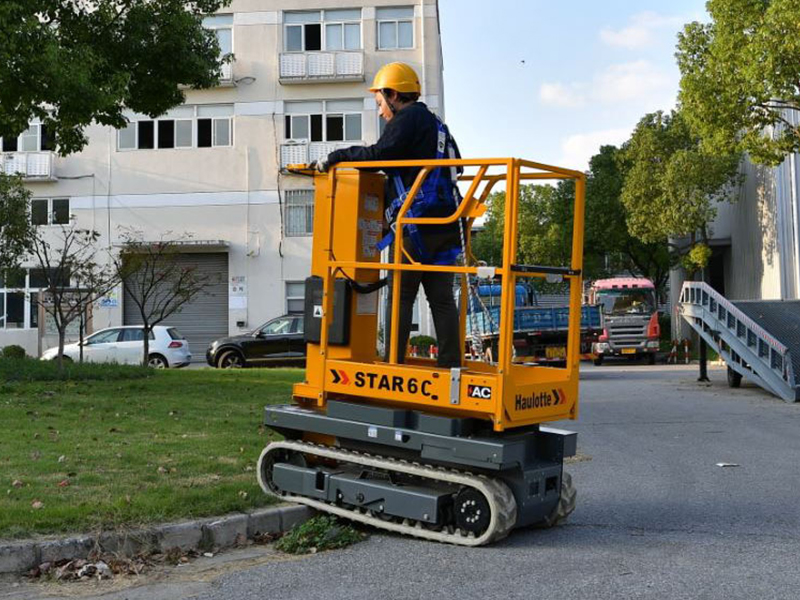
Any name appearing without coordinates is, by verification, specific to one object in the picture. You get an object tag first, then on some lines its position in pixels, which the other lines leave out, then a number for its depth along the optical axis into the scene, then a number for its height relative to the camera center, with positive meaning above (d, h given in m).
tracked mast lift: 5.57 -0.61
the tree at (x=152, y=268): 23.55 +1.28
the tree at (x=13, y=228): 22.20 +2.04
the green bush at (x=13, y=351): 25.52 -1.10
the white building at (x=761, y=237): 29.95 +2.87
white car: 27.16 -1.02
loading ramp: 16.69 -0.37
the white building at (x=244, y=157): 34.62 +5.89
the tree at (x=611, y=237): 42.31 +3.49
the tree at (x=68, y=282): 19.66 +0.72
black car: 26.02 -0.96
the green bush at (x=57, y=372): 15.98 -1.05
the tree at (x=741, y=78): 17.91 +4.79
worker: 6.07 +0.84
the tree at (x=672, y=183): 34.25 +4.92
